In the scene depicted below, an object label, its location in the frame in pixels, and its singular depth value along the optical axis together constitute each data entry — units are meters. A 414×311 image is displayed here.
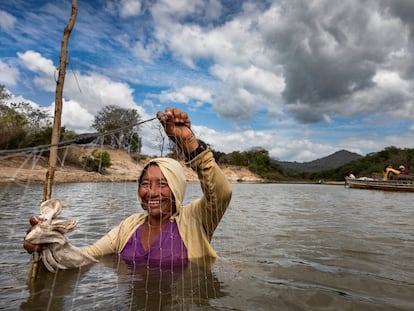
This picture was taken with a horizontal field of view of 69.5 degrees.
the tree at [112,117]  45.81
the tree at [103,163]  29.43
